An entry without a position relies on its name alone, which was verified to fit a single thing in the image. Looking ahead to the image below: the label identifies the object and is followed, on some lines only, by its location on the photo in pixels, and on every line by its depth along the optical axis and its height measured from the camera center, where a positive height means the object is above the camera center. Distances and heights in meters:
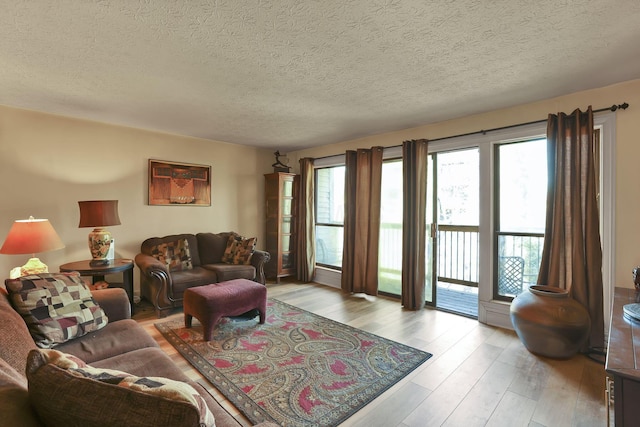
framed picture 4.12 +0.43
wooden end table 3.01 -0.59
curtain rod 2.46 +0.92
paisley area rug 1.85 -1.19
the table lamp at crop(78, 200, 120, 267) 3.16 -0.10
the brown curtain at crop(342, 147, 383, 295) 4.13 -0.10
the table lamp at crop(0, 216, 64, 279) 2.60 -0.27
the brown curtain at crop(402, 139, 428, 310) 3.63 -0.09
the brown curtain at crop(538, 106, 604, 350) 2.51 -0.02
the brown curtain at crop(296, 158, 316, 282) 5.04 -0.24
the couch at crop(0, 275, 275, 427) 0.66 -0.51
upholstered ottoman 2.72 -0.86
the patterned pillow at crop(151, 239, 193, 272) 3.84 -0.56
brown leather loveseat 3.37 -0.68
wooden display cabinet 5.02 -0.15
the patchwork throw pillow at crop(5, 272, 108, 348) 1.61 -0.56
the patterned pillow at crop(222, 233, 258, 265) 4.24 -0.55
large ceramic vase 2.36 -0.89
